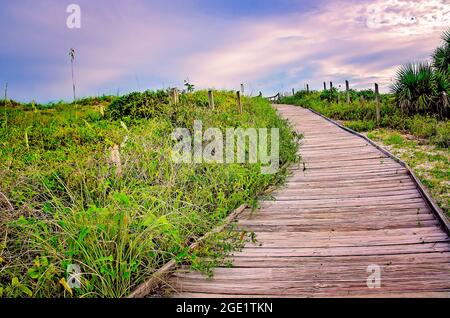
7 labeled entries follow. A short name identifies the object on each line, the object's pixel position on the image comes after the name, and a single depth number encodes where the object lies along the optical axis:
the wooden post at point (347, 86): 19.55
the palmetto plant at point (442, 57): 16.91
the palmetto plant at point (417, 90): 13.55
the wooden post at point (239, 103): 12.19
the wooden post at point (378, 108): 13.55
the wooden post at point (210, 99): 10.84
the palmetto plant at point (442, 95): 13.29
